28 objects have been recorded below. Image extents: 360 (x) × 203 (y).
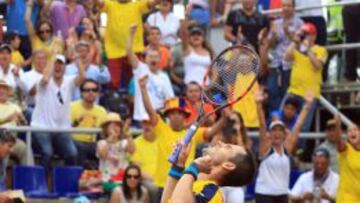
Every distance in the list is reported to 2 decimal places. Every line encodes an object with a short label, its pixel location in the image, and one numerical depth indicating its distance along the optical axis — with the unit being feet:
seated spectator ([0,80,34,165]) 47.37
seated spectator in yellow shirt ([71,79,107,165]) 49.83
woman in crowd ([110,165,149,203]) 44.98
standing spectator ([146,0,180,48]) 57.08
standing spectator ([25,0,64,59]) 53.42
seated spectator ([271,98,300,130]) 52.06
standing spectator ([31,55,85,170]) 49.03
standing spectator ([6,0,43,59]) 54.85
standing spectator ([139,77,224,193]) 45.93
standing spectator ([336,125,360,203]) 45.65
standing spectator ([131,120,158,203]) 47.70
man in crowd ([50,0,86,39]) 55.77
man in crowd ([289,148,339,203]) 47.80
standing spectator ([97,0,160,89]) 55.26
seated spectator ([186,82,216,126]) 48.82
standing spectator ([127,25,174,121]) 51.88
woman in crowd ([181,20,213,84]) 54.03
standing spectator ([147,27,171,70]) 53.98
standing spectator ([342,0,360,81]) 55.47
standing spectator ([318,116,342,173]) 49.67
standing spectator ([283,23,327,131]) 53.52
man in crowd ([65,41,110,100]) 52.13
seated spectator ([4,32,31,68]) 52.65
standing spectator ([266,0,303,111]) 54.29
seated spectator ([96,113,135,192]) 47.01
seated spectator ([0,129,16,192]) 43.65
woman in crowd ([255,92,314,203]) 47.39
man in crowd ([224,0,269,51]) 54.95
